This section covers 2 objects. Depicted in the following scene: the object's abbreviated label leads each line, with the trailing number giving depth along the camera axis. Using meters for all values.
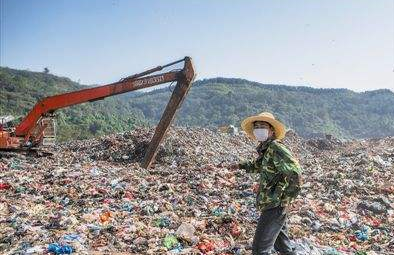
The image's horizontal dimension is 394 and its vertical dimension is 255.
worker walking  4.05
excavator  12.11
